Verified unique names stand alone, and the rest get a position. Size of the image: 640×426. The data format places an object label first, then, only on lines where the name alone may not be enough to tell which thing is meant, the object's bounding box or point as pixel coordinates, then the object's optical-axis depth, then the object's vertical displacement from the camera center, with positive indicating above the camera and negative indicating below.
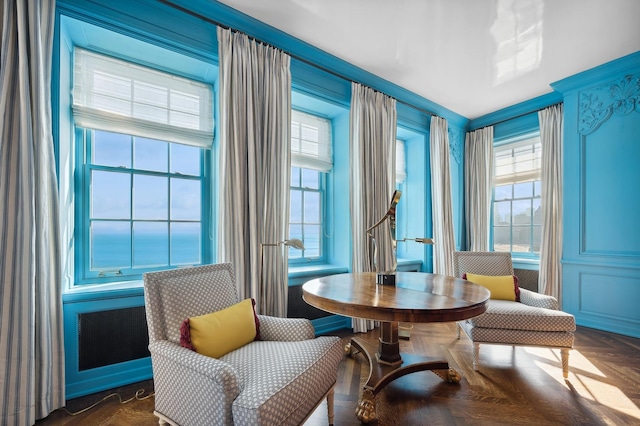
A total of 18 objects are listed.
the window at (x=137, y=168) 2.26 +0.38
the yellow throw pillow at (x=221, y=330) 1.49 -0.62
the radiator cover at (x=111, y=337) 2.01 -0.87
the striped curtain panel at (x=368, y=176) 3.34 +0.44
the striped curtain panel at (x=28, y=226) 1.65 -0.08
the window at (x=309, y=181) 3.44 +0.40
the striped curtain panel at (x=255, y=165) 2.44 +0.42
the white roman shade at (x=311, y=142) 3.40 +0.85
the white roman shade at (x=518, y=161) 4.37 +0.81
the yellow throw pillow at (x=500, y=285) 2.73 -0.65
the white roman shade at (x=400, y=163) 4.55 +0.79
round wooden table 1.46 -0.49
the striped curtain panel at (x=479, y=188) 4.68 +0.42
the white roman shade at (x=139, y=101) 2.23 +0.91
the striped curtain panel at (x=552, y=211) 3.91 +0.05
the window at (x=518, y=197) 4.39 +0.27
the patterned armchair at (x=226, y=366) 1.18 -0.72
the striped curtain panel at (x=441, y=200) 4.32 +0.21
